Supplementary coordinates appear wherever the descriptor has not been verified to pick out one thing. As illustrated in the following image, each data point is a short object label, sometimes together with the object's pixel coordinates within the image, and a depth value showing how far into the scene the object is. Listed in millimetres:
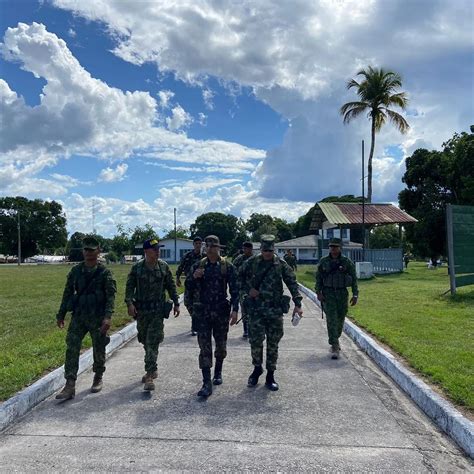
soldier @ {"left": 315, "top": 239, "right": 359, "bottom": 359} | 7973
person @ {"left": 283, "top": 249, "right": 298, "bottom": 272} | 21567
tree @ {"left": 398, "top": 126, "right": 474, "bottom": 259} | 34688
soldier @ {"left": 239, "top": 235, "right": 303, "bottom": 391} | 6227
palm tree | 32625
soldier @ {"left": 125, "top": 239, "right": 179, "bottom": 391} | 6082
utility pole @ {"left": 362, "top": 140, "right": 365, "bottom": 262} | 25778
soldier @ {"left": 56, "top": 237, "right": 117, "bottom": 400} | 5785
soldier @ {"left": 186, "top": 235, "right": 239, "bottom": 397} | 6012
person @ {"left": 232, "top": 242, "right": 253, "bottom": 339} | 9492
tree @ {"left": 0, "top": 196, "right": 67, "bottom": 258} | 87562
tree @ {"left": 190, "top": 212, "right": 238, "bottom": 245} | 92250
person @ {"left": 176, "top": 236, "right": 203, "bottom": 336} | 9859
